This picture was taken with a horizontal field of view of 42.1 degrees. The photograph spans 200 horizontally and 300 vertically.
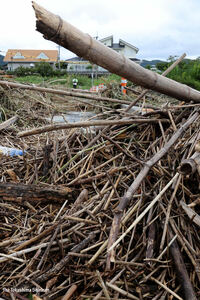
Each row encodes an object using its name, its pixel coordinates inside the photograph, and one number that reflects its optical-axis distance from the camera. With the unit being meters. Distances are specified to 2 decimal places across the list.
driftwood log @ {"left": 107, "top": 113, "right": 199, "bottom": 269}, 1.39
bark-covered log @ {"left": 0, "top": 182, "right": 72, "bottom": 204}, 2.10
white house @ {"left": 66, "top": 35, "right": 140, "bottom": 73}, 49.11
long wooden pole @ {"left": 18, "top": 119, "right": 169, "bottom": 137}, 1.62
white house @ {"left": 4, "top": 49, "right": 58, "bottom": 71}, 57.44
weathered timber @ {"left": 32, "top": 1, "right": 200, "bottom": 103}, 1.18
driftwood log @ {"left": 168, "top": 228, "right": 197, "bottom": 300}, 1.45
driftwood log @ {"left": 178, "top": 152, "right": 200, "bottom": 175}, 1.60
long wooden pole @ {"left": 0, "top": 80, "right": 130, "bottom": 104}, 2.37
